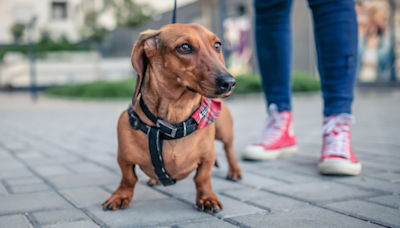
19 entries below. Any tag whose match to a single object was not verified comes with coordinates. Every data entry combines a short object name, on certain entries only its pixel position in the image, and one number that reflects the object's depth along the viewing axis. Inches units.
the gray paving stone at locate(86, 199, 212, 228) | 56.3
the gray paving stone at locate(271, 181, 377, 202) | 66.8
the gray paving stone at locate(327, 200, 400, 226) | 54.0
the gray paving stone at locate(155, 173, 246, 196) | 75.0
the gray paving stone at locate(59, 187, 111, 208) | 67.1
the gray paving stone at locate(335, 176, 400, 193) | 70.4
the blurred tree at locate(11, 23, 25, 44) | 1207.3
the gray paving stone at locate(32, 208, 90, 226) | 57.0
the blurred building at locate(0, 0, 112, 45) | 1317.7
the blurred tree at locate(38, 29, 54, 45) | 1264.3
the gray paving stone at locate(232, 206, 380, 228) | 53.4
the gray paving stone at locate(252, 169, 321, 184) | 79.8
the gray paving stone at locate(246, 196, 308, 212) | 61.6
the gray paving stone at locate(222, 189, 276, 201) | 68.8
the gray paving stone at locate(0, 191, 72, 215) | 63.2
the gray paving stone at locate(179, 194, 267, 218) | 59.6
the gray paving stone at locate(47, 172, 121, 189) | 80.6
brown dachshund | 58.8
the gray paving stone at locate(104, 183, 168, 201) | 70.9
